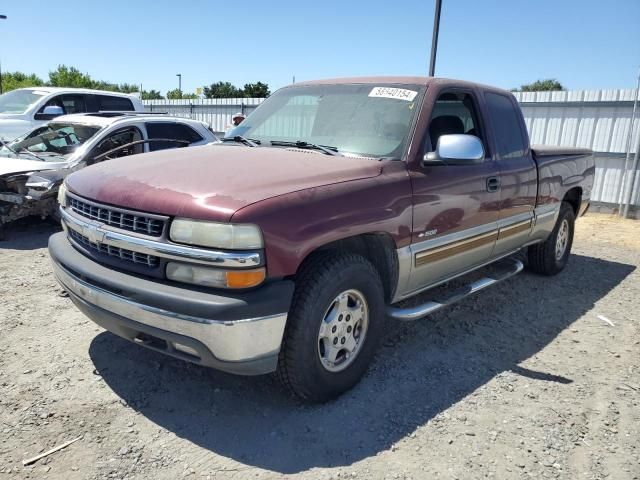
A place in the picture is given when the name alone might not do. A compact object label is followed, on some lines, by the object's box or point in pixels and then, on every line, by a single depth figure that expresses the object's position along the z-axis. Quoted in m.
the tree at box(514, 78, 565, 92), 57.24
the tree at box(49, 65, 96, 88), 43.28
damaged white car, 6.21
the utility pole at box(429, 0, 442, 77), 10.84
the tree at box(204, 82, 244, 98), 58.06
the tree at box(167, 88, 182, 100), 58.66
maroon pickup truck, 2.49
